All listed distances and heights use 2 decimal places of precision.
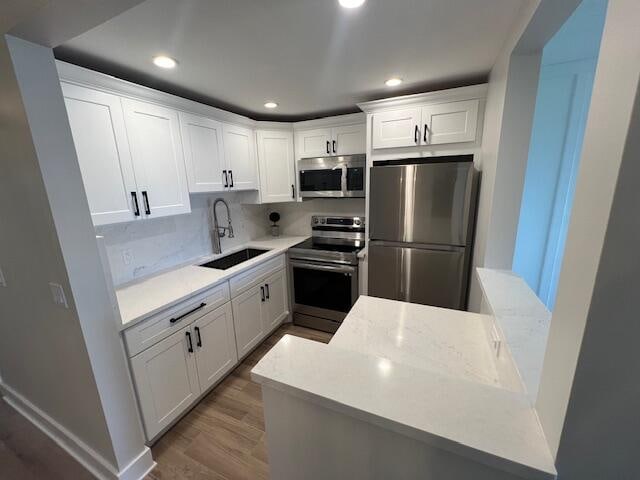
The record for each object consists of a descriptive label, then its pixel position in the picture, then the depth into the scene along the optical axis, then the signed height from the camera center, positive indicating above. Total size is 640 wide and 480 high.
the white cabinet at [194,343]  1.53 -1.08
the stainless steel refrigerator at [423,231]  1.95 -0.37
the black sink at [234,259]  2.56 -0.72
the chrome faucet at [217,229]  2.63 -0.40
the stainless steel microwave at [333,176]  2.57 +0.10
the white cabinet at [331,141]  2.62 +0.47
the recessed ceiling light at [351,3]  1.07 +0.75
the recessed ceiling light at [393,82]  1.98 +0.78
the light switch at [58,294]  1.21 -0.46
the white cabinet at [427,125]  2.02 +0.47
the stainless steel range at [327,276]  2.60 -0.91
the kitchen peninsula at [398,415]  0.57 -0.55
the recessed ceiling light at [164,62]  1.51 +0.76
